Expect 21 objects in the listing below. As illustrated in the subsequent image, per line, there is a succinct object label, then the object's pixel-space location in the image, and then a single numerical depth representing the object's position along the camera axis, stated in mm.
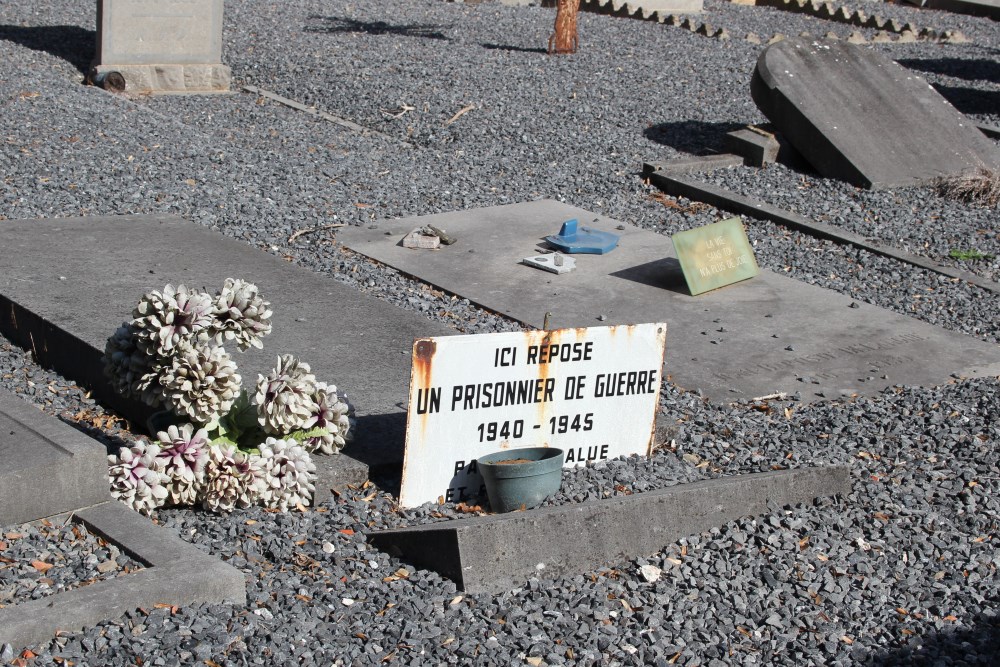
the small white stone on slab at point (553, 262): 7139
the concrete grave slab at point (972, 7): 21625
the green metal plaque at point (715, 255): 6887
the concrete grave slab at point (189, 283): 4828
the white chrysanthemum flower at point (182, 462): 3889
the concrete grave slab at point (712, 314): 5824
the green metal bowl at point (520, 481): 4023
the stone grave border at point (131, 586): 3068
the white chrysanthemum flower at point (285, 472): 3936
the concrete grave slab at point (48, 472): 3611
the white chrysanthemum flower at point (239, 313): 4008
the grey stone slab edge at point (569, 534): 3652
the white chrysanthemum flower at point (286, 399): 4012
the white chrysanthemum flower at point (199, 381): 3873
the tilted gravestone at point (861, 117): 9609
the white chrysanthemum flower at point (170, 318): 3867
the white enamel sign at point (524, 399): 4094
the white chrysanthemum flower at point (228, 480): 3869
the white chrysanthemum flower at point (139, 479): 3848
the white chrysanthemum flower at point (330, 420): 4176
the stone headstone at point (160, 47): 11039
